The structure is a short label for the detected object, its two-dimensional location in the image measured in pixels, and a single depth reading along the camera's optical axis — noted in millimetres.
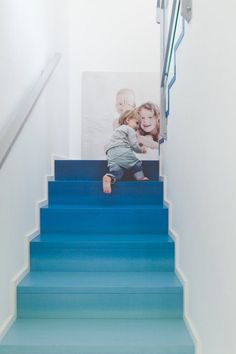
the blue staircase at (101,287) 1382
